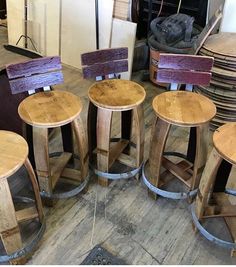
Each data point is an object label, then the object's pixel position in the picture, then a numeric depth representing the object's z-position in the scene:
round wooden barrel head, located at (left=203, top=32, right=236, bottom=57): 2.16
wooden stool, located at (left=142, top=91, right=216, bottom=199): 1.59
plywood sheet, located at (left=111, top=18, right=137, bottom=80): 2.80
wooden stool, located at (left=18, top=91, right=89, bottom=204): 1.55
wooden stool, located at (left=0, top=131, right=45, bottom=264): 1.29
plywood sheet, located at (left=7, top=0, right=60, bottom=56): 3.17
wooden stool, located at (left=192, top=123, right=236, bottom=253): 1.41
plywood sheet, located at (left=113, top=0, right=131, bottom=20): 2.78
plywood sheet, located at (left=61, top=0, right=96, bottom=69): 2.95
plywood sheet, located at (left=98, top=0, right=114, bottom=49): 2.82
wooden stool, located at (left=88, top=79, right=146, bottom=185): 1.68
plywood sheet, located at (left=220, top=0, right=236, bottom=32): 2.38
